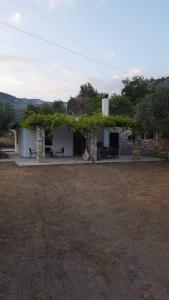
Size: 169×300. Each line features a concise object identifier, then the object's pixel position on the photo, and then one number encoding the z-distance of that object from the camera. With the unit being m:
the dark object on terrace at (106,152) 14.06
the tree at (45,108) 26.22
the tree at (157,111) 11.71
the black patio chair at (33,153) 14.81
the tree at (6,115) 15.16
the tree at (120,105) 24.92
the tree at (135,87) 26.73
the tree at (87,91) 35.60
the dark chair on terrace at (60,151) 15.12
